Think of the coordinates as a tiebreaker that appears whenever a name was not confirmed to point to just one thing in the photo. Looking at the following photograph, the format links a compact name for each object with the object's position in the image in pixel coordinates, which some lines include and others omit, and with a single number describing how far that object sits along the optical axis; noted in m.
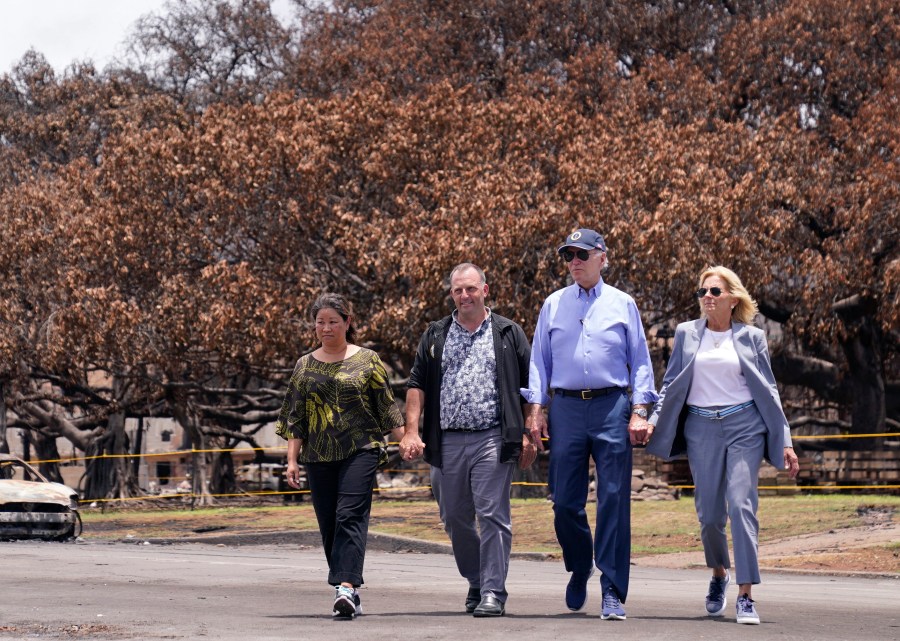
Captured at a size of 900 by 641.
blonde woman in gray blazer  15.42
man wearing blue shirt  15.71
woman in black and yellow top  16.36
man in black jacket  15.93
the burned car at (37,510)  37.78
